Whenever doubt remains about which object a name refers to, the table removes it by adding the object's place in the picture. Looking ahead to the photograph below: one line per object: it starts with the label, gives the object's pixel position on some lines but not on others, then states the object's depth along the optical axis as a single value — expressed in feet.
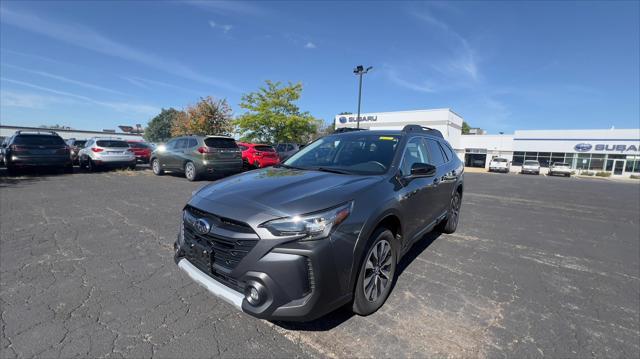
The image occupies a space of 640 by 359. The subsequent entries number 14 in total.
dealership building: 123.34
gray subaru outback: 6.82
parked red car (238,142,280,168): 47.67
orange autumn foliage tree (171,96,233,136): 123.95
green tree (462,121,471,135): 258.69
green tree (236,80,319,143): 99.30
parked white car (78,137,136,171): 41.37
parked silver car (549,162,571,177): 104.17
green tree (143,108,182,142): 326.24
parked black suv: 34.12
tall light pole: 71.35
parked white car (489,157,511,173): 111.96
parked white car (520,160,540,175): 107.24
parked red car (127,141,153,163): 59.52
